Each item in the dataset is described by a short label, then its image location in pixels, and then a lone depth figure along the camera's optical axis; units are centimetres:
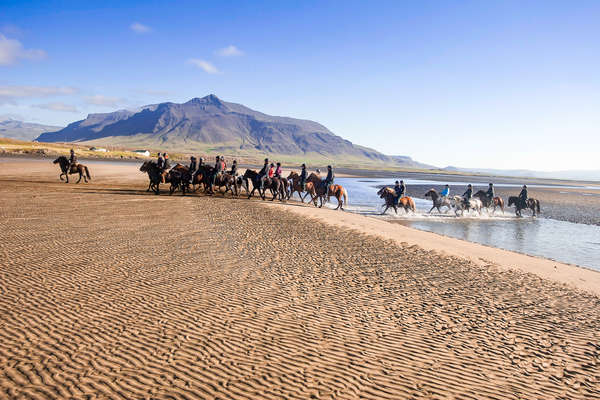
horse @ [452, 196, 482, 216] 2339
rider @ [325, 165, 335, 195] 2230
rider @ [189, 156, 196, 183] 2184
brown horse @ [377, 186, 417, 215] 2217
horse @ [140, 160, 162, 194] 2217
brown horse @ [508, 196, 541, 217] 2431
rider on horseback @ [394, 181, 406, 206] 2189
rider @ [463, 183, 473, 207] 2338
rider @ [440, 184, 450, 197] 2374
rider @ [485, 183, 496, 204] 2439
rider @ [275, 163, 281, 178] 2408
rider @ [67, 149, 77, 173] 2498
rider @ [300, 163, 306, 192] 2384
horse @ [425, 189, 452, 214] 2386
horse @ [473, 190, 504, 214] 2442
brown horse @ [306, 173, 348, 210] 2261
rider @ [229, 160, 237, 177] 2378
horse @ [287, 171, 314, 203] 2355
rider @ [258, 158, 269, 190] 2328
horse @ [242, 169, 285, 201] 2356
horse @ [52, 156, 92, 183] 2502
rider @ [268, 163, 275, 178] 2395
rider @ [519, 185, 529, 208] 2417
